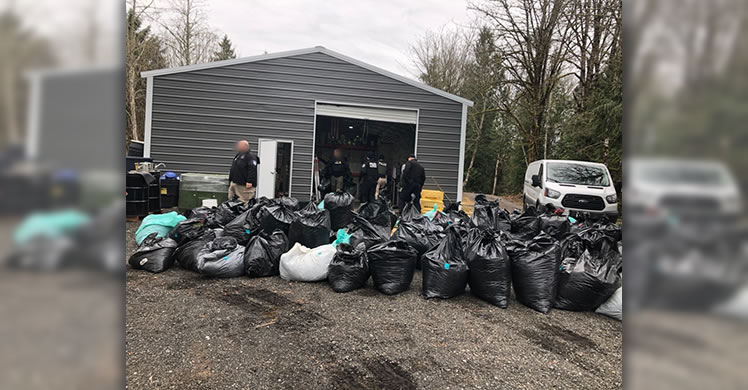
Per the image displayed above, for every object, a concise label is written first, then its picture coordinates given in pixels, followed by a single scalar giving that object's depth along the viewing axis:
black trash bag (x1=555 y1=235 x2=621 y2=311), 4.02
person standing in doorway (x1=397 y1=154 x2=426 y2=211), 9.69
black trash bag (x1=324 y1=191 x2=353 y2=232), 6.71
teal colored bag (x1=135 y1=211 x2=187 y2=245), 5.92
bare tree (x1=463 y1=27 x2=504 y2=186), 18.73
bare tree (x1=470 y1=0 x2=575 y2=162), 16.55
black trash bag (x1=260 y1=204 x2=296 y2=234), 5.78
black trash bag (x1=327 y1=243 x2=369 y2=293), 4.40
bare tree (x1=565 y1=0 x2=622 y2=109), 13.12
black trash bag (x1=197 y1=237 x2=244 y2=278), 4.72
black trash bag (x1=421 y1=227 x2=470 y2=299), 4.24
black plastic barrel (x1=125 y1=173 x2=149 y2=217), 7.88
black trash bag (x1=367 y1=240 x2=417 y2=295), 4.37
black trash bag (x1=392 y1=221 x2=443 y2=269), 5.23
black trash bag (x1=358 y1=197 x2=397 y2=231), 6.26
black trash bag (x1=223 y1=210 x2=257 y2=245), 5.65
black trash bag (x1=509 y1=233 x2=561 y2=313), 4.11
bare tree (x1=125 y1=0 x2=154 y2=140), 17.81
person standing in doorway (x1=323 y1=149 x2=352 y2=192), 11.88
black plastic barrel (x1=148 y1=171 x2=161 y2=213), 8.58
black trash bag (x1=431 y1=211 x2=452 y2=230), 5.77
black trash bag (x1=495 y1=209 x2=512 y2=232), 6.34
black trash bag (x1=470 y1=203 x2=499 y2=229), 6.34
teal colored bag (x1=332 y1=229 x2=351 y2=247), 5.42
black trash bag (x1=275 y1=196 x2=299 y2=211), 6.82
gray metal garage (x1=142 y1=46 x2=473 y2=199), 9.87
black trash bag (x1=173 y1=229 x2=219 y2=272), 4.95
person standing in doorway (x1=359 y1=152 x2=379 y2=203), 11.54
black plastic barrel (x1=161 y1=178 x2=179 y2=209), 9.04
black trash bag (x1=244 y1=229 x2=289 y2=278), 4.79
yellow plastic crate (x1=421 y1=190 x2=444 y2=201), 9.75
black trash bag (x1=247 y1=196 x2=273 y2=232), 5.80
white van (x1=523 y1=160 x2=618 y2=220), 9.30
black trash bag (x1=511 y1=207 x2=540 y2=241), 6.20
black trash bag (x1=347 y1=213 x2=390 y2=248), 5.15
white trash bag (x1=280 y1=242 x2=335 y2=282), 4.67
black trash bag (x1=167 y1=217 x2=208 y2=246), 5.29
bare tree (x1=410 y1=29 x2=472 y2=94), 24.66
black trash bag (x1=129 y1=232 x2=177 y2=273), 4.89
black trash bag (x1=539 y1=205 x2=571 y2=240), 6.04
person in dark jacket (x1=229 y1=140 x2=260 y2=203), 8.20
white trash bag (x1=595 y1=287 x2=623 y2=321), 4.00
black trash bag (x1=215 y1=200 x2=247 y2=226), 6.23
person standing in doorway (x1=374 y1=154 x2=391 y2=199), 11.69
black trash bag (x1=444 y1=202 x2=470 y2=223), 6.31
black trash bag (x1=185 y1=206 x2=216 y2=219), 6.65
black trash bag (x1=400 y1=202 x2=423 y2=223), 6.09
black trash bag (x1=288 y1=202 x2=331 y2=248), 5.46
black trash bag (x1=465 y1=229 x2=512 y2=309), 4.15
